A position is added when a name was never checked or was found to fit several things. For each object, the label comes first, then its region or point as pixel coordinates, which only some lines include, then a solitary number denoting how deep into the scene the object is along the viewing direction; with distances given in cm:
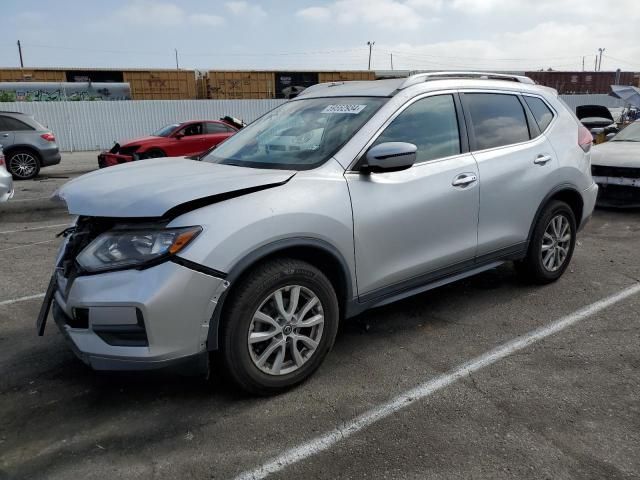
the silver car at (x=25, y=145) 1334
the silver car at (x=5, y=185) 759
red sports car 1358
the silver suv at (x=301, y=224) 265
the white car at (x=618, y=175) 787
